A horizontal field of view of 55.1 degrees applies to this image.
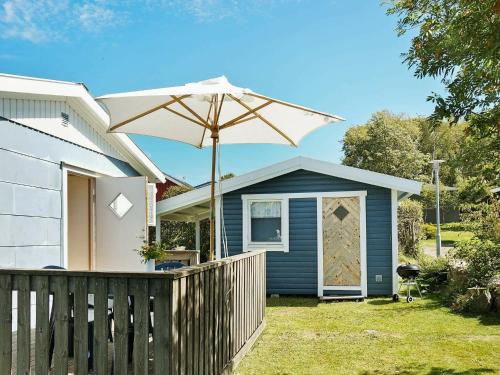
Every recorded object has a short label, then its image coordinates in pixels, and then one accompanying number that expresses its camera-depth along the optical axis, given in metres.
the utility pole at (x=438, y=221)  14.60
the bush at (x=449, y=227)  27.91
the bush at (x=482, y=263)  7.99
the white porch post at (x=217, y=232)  9.90
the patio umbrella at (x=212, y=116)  4.77
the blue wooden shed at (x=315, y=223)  9.40
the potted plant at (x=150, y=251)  6.68
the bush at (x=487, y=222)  9.50
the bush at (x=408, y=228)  15.09
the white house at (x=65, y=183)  4.88
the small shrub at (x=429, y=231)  25.94
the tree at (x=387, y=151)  30.12
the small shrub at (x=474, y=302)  7.27
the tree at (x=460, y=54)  2.52
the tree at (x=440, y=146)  35.88
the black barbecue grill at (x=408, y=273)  8.76
